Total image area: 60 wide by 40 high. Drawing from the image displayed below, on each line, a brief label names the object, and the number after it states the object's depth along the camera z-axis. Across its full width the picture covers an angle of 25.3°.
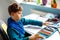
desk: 1.42
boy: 1.33
